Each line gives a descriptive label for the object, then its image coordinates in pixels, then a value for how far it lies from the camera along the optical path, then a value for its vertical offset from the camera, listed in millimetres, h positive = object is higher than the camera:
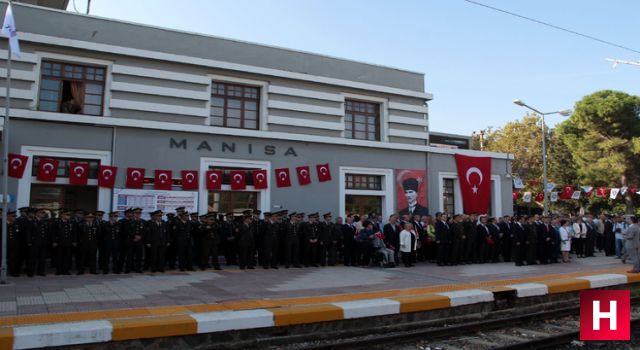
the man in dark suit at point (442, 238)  17219 -461
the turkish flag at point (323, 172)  19703 +1950
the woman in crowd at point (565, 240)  19219 -511
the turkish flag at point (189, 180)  17141 +1359
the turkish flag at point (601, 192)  38459 +2661
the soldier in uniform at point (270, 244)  15648 -693
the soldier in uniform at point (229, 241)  15625 -628
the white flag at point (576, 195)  33906 +2112
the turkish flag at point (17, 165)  14758 +1522
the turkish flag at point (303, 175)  19250 +1781
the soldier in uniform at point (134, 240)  13799 -565
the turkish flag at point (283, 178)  18875 +1632
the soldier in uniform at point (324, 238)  16547 -509
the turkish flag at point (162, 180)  16688 +1297
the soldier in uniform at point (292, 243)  16016 -669
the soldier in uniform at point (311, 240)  16312 -569
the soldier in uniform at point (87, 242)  13406 -624
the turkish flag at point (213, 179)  17516 +1427
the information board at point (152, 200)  16047 +636
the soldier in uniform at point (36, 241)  12734 -595
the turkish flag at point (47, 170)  15164 +1429
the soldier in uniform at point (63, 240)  13062 -570
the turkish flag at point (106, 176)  15844 +1338
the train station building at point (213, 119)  15914 +3690
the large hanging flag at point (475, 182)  23016 +1972
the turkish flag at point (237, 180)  18000 +1457
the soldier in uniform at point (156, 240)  13961 -564
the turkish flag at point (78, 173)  15586 +1375
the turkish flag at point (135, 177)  16312 +1339
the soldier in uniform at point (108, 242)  13617 -623
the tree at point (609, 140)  42312 +7482
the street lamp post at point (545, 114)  28266 +6470
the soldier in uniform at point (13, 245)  12656 -695
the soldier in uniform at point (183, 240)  14484 -573
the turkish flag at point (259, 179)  18359 +1516
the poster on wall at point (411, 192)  21453 +1371
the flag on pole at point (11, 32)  11516 +4187
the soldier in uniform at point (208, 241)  14922 -605
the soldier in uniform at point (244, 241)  15312 -603
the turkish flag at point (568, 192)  34188 +2319
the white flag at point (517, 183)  26428 +2218
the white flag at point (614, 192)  37906 +2628
